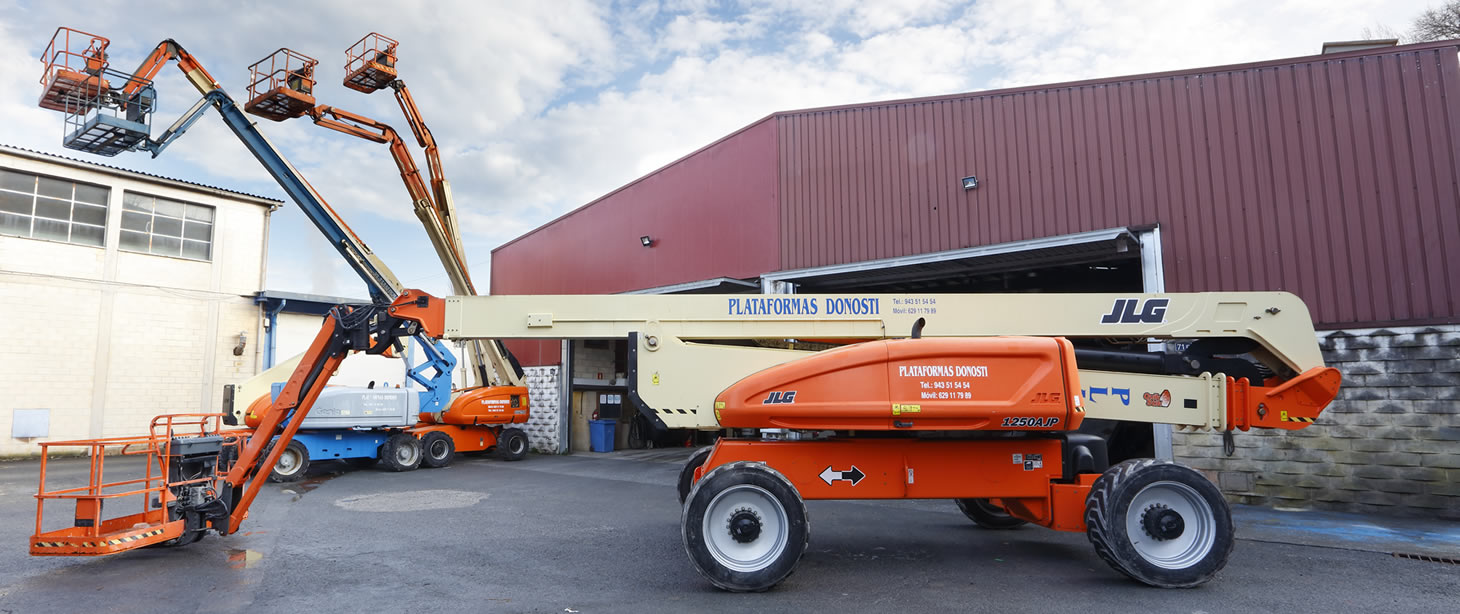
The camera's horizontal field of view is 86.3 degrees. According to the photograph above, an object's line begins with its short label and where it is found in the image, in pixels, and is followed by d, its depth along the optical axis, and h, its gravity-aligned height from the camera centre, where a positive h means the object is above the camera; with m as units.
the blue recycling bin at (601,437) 20.48 -1.05
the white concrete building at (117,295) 18.95 +2.81
